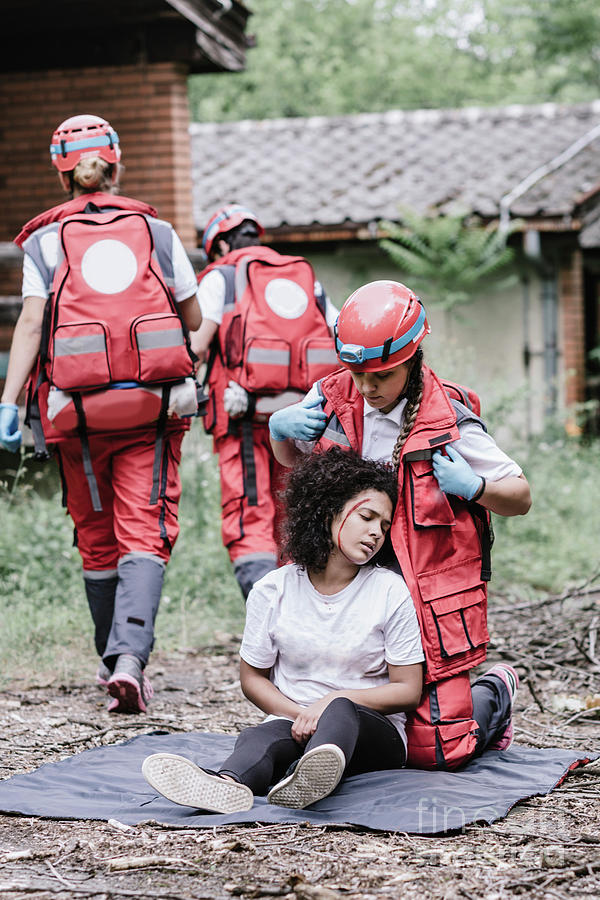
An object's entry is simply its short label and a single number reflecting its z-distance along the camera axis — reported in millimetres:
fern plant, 14047
